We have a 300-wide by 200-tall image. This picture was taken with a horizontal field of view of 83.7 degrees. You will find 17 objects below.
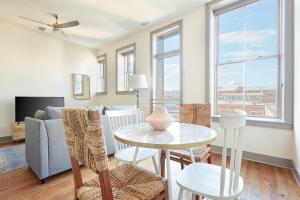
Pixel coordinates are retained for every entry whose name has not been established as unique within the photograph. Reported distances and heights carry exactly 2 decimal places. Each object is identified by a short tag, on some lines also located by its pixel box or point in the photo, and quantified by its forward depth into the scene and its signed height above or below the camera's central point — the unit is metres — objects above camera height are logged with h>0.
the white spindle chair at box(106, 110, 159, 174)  1.57 -0.55
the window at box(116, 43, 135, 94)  5.01 +0.97
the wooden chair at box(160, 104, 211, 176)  1.61 -0.27
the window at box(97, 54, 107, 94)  5.67 +0.86
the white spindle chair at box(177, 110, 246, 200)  0.92 -0.53
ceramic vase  1.31 -0.16
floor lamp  3.76 +0.39
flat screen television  3.90 -0.14
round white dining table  0.97 -0.25
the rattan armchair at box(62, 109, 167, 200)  0.80 -0.40
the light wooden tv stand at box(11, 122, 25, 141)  3.74 -0.73
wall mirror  5.37 +0.41
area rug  2.45 -1.00
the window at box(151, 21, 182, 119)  3.73 +0.77
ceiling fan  3.13 +1.43
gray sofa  1.96 -0.57
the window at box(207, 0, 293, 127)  2.37 +0.67
